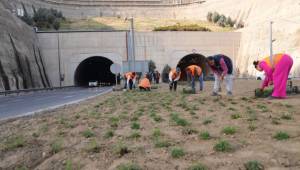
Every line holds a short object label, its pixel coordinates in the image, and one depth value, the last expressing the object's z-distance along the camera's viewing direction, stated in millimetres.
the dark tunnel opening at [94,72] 66188
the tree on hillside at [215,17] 88144
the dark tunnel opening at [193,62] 66500
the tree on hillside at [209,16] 91750
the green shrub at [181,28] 69312
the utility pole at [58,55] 59594
